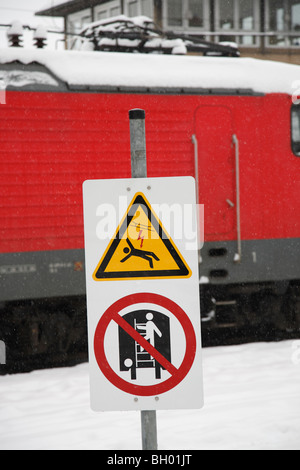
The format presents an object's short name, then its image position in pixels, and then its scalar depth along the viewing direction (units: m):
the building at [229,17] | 24.00
